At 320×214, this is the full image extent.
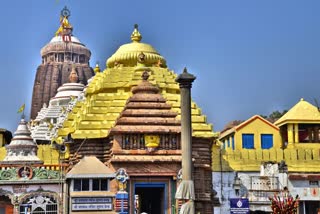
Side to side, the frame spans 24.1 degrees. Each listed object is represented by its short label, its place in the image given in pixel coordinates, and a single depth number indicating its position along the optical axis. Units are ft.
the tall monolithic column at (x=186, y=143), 91.97
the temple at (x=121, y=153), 104.32
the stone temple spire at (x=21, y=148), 126.72
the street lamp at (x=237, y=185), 134.62
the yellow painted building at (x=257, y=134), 161.48
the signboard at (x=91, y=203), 102.37
